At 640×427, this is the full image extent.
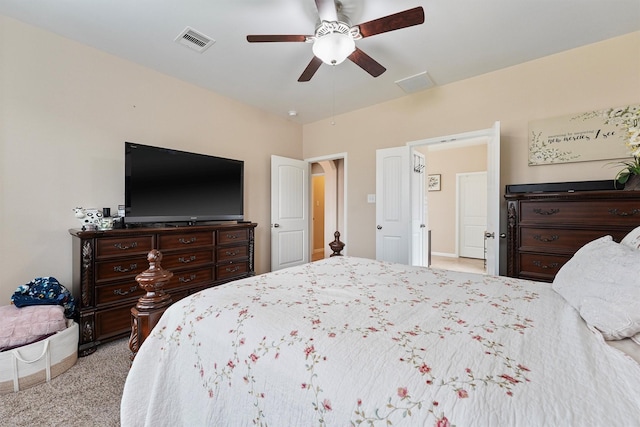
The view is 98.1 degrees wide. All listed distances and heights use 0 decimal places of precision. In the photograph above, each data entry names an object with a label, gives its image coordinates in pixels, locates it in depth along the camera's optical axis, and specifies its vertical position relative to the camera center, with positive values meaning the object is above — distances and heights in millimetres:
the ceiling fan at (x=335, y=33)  1798 +1249
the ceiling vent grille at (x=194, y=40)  2369 +1551
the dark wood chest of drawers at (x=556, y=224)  2002 -76
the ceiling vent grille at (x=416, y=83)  3143 +1551
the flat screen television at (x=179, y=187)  2641 +295
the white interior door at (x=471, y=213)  6230 +20
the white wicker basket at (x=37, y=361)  1740 -980
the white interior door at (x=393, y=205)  3535 +112
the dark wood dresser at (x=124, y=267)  2207 -490
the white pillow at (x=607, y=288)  846 -269
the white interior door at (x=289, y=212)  4141 +28
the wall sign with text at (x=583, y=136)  2434 +737
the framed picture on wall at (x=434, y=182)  6852 +786
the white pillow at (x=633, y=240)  1129 -112
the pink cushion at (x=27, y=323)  1811 -749
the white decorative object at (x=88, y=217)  2340 -27
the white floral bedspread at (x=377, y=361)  604 -392
